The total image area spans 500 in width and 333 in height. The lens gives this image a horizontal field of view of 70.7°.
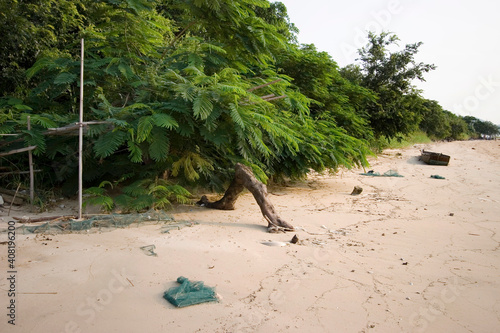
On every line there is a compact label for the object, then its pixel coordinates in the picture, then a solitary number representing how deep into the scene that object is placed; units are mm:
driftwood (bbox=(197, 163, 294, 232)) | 4398
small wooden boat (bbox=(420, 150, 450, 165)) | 11351
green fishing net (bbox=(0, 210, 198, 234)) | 3664
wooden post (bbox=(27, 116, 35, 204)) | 4725
